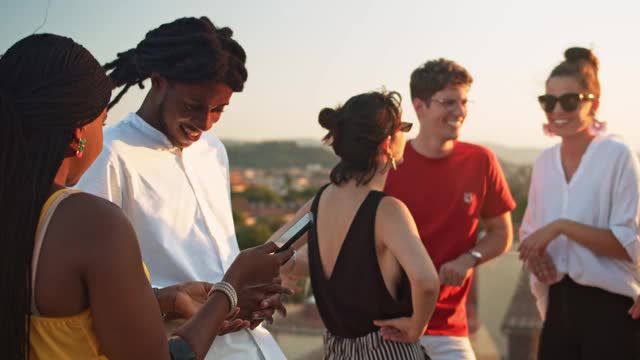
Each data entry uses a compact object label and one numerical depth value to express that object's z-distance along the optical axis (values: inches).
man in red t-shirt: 146.6
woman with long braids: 58.2
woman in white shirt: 145.4
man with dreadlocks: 93.7
